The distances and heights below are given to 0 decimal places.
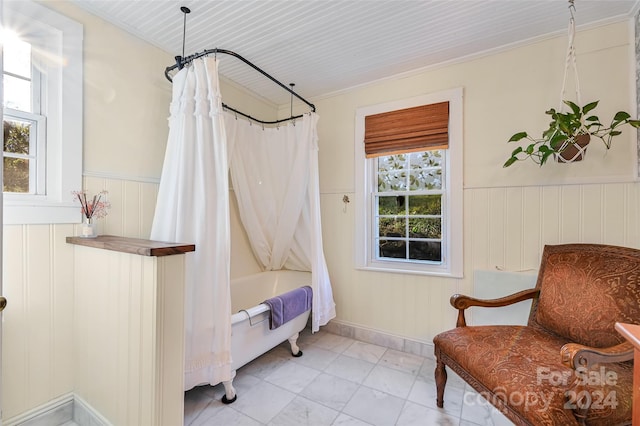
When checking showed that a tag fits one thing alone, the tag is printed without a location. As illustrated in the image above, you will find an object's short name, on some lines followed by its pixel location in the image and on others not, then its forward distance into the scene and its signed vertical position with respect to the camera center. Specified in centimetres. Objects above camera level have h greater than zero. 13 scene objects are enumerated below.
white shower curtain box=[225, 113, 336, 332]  249 +17
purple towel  208 -74
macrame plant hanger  168 +90
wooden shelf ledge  124 -16
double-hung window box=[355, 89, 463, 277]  233 +26
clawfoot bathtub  188 -84
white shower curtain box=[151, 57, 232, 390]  164 -1
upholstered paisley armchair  110 -70
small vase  165 -10
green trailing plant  162 +51
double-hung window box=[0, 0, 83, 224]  153 +58
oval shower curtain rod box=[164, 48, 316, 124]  169 +97
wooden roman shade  236 +74
